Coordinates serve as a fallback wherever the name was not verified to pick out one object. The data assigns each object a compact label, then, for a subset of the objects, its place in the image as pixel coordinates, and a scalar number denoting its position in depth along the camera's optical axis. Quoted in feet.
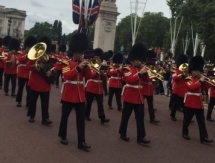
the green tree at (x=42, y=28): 353.76
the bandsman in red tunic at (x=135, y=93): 23.83
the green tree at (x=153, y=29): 231.71
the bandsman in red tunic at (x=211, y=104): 34.58
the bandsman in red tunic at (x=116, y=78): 35.79
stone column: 83.35
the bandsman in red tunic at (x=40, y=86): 26.20
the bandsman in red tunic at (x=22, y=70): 32.60
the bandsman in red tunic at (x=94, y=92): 29.37
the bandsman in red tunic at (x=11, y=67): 38.63
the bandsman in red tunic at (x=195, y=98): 25.72
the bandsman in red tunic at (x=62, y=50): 55.79
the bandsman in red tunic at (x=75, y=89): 21.58
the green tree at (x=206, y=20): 66.64
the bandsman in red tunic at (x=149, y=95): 31.27
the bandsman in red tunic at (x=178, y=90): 33.35
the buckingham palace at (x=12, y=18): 367.04
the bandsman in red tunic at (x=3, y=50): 40.43
